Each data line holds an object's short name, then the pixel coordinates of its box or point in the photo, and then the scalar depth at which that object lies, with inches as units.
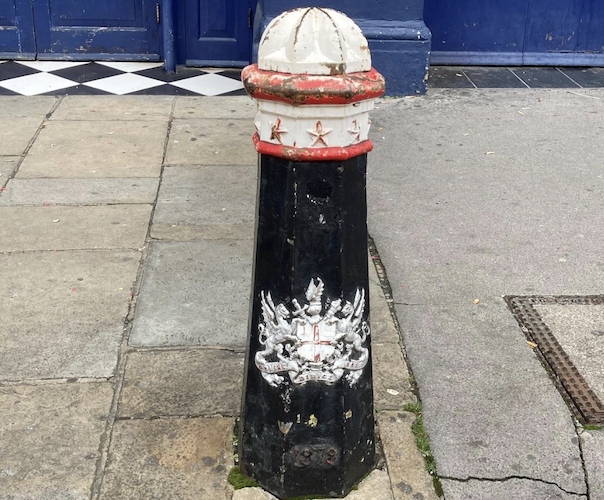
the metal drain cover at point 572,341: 119.5
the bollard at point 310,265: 80.4
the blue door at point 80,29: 296.0
